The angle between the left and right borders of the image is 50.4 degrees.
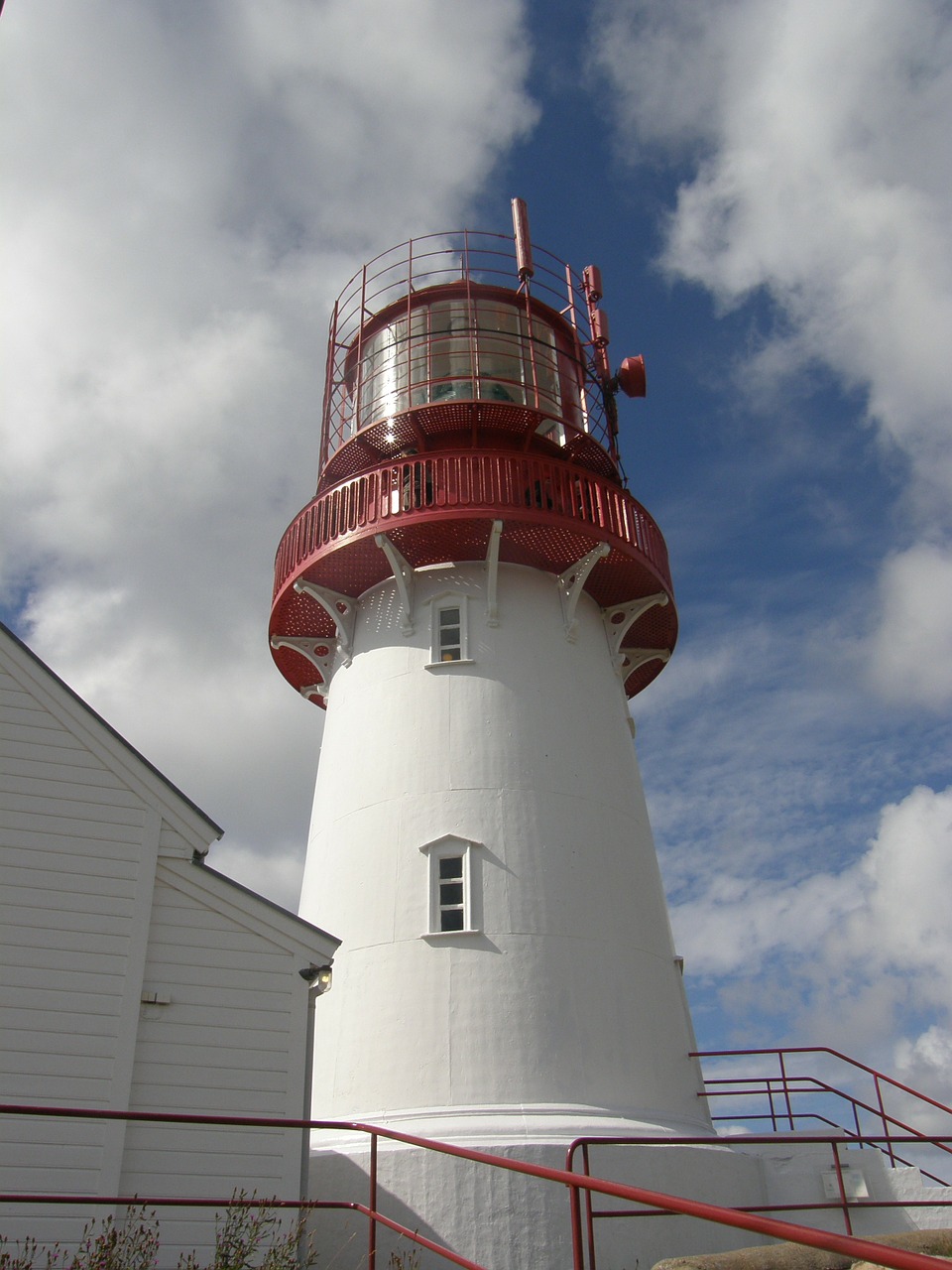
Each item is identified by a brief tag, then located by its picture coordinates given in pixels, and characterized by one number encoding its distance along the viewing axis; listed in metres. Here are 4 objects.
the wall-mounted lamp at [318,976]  9.55
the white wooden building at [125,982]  8.17
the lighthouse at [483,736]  11.37
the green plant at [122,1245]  6.60
